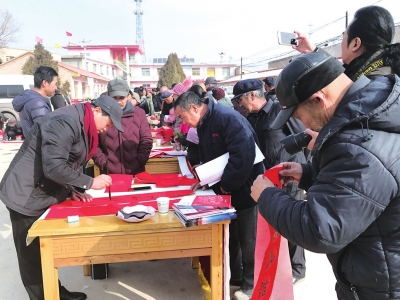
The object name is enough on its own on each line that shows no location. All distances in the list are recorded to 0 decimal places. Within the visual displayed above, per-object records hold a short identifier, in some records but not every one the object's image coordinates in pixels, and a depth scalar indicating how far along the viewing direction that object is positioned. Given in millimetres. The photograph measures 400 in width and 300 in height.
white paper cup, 1743
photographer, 1225
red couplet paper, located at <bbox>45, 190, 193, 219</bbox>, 1799
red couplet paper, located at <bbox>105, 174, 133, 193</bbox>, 2242
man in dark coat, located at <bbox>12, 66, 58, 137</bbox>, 3131
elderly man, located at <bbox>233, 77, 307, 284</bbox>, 2445
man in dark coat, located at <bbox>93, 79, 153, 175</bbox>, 2752
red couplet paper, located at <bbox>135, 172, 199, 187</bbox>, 2363
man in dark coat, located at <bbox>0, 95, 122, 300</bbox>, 1735
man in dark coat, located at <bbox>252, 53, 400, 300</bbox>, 779
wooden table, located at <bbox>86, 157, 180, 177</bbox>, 3236
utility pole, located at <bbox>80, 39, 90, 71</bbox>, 33594
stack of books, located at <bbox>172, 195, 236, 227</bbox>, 1628
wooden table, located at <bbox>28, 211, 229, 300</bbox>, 1588
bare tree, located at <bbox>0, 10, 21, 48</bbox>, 24734
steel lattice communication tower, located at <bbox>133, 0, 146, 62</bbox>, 52247
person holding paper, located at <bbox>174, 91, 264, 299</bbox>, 2049
